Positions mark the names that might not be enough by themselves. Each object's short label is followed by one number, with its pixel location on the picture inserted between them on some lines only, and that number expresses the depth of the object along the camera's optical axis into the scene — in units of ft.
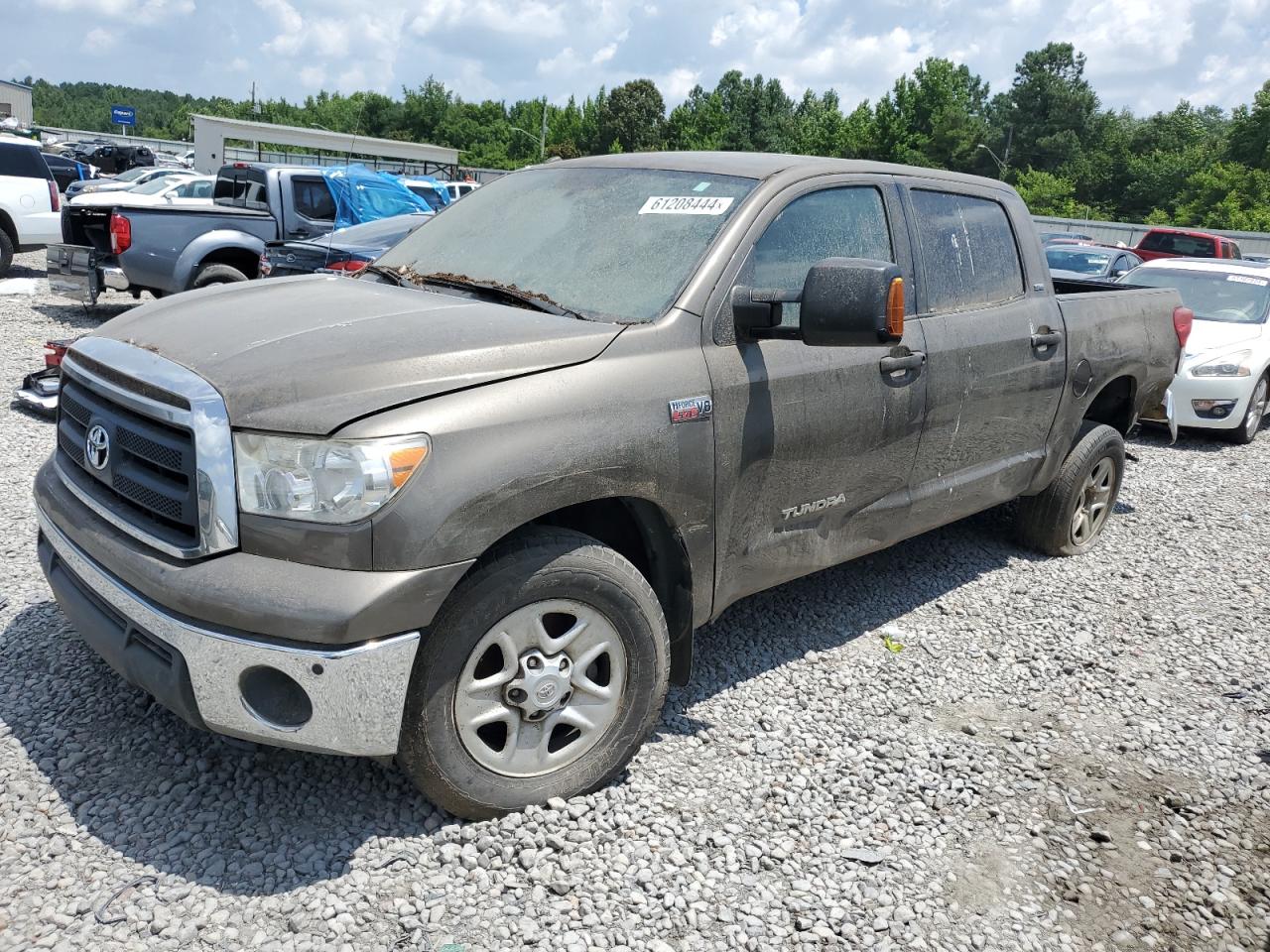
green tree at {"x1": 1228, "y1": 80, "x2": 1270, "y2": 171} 180.75
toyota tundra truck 8.41
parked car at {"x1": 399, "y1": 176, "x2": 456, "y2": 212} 64.20
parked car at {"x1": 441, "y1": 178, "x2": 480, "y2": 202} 85.61
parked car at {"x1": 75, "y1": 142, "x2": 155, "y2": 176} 134.21
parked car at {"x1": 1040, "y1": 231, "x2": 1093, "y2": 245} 70.18
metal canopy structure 156.25
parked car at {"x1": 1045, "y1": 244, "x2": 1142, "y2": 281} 51.88
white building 295.71
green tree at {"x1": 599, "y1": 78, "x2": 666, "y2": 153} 303.89
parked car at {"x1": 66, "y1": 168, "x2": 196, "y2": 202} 84.64
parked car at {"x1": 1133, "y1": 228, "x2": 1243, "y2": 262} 70.85
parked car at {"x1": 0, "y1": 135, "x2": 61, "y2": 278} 45.98
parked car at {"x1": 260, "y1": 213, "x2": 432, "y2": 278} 29.01
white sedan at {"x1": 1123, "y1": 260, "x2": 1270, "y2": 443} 30.22
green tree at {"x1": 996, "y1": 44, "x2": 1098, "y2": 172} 274.57
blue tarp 42.14
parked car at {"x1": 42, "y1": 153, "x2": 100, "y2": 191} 97.71
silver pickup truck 35.12
